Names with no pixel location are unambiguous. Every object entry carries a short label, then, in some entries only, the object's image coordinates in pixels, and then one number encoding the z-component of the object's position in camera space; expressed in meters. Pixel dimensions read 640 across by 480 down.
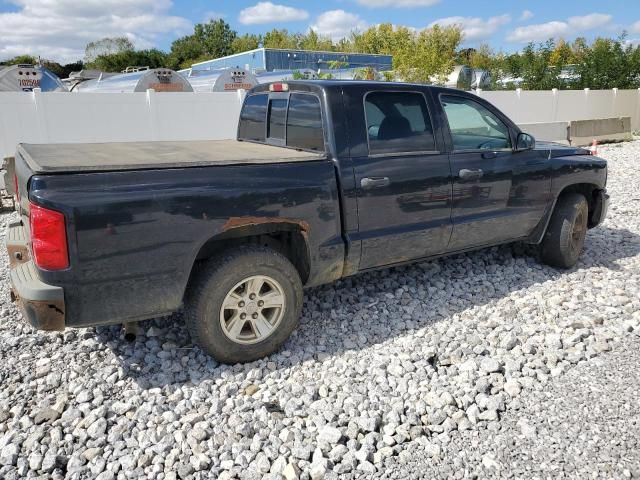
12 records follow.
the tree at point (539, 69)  26.75
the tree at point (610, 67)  25.88
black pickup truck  2.99
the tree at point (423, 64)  26.70
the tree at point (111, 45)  75.06
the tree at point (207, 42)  82.06
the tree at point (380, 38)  50.75
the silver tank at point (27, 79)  15.93
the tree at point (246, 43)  76.75
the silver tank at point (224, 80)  19.14
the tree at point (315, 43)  57.43
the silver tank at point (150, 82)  17.43
